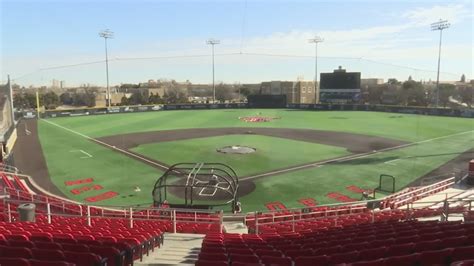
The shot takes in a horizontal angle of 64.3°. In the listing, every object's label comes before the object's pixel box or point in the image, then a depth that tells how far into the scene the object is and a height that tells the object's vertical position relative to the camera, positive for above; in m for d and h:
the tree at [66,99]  135.93 -3.09
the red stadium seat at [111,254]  6.91 -3.00
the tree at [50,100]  111.75 -2.91
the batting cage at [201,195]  21.00 -6.53
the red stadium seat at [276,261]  6.62 -3.06
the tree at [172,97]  133.36 -2.14
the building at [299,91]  137.75 +0.46
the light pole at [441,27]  70.94 +12.40
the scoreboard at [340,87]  90.06 +1.34
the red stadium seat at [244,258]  6.97 -3.12
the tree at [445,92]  99.71 +0.37
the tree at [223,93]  165.90 -0.60
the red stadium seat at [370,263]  5.59 -2.52
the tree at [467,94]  102.81 -0.13
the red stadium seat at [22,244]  7.35 -3.02
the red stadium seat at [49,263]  5.44 -2.49
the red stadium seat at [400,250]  6.67 -2.81
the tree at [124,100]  121.54 -3.07
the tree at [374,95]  124.94 -0.70
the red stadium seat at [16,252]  6.47 -2.79
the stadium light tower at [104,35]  91.75 +13.49
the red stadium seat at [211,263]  6.46 -2.94
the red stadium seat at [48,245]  7.28 -3.01
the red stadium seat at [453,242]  7.01 -2.80
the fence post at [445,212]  12.88 -4.14
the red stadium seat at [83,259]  6.24 -2.78
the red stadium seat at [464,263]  4.73 -2.14
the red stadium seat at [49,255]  6.28 -2.76
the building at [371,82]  135.15 +3.99
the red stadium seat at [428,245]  6.85 -2.80
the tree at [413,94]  95.50 -0.22
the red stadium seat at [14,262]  5.48 -2.50
